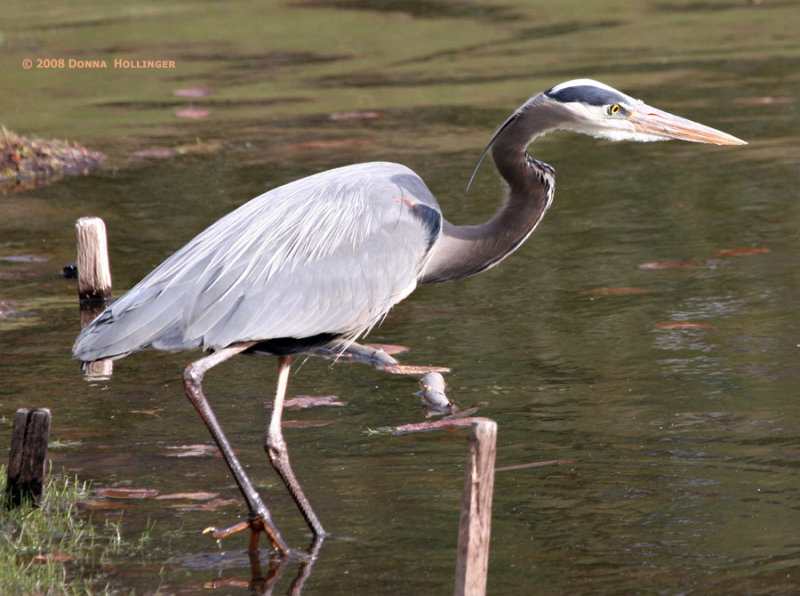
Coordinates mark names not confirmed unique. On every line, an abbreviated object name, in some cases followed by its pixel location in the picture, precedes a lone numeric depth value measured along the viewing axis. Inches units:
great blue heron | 459.2
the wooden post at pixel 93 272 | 708.0
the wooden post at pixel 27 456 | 439.8
